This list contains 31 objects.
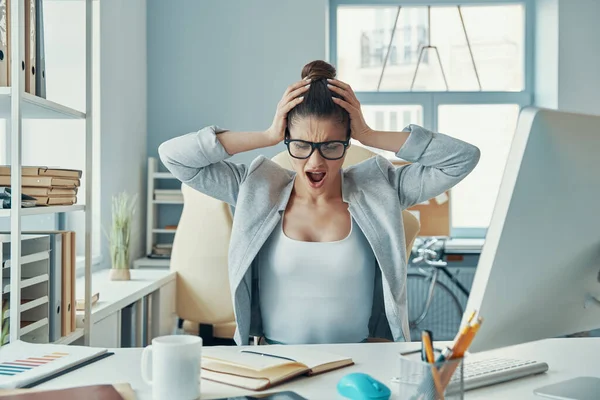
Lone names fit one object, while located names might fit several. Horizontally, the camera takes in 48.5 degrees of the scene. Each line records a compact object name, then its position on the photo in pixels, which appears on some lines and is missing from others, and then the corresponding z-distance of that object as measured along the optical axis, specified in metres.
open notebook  1.05
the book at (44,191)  1.75
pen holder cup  0.79
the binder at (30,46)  1.71
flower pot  2.98
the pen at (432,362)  0.78
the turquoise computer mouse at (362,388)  0.96
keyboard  1.04
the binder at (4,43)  1.65
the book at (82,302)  2.15
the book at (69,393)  0.95
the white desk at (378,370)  1.02
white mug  0.95
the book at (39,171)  1.69
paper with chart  1.06
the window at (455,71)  4.83
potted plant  2.98
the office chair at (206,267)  2.99
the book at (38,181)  1.69
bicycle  4.48
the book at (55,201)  1.78
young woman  1.67
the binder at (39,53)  1.78
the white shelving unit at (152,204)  4.21
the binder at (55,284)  1.87
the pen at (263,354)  1.16
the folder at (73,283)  1.97
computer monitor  0.76
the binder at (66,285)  1.92
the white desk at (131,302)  2.28
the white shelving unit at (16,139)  1.61
